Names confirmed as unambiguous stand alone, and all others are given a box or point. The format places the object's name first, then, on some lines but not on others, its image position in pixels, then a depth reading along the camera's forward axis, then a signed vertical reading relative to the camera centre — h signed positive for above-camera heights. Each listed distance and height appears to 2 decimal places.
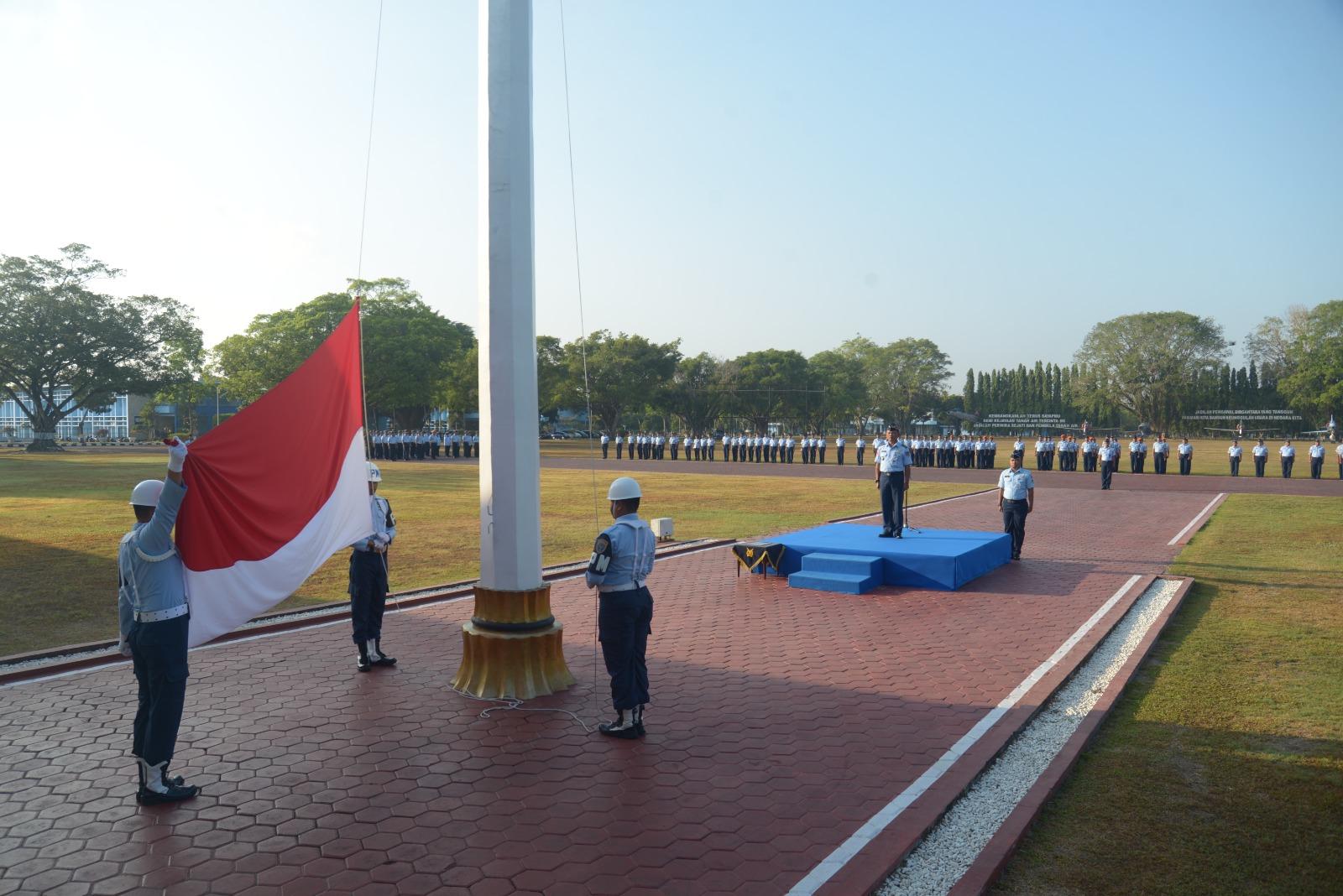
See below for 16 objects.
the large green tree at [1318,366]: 69.94 +4.38
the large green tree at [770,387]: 71.25 +3.46
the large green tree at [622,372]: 65.31 +4.46
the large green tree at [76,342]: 54.81 +6.44
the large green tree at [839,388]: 76.44 +3.64
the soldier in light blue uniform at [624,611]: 5.96 -1.23
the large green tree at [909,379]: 89.12 +4.87
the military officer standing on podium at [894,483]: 13.25 -0.85
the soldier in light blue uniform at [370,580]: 7.41 -1.22
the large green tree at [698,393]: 70.06 +3.03
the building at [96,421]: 84.88 +2.15
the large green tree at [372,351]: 61.66 +6.14
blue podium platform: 11.35 -1.69
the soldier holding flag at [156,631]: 4.97 -1.09
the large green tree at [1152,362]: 78.06 +5.38
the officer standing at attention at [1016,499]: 13.39 -1.14
